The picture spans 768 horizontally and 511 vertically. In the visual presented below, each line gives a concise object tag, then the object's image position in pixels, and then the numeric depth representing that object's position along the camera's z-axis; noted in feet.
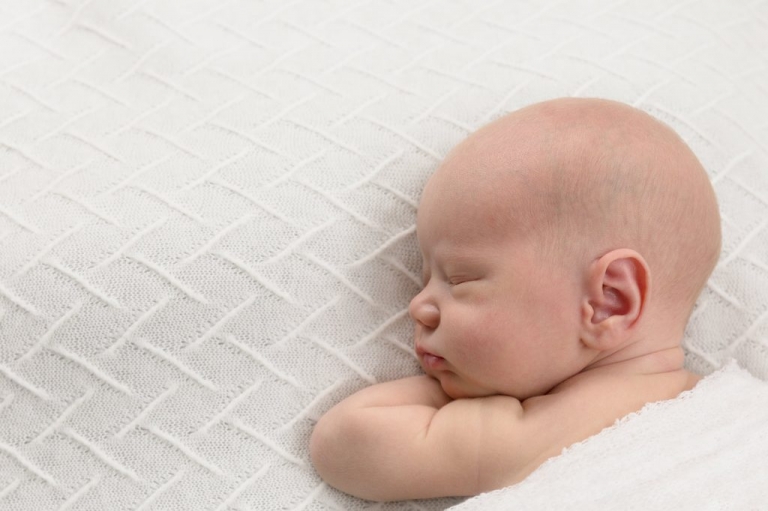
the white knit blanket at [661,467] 2.18
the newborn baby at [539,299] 2.25
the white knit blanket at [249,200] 2.34
